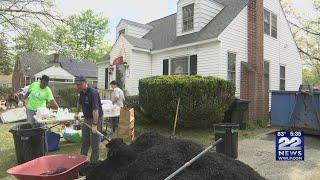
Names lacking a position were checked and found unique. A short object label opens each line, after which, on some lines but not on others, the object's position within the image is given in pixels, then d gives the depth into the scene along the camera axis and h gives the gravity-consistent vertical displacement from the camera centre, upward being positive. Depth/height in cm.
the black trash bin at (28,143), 480 -115
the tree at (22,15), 1096 +351
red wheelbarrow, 291 -111
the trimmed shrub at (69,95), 1543 -54
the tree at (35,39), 1124 +244
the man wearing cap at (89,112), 487 -53
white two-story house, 1012 +181
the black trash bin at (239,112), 894 -96
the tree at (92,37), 3825 +843
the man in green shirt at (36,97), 629 -26
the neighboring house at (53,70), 2977 +231
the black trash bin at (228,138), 557 -123
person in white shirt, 809 -37
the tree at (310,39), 2417 +563
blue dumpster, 778 -81
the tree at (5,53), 1265 +227
